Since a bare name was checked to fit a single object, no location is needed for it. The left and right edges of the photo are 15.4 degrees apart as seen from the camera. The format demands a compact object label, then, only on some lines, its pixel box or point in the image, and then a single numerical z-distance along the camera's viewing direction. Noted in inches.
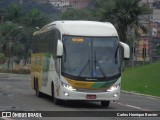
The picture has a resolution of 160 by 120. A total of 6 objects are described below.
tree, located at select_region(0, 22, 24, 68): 4463.6
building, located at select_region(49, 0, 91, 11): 7323.8
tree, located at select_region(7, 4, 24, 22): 5002.5
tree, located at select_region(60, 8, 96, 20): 5059.1
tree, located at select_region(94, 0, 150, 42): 2467.8
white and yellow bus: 873.5
